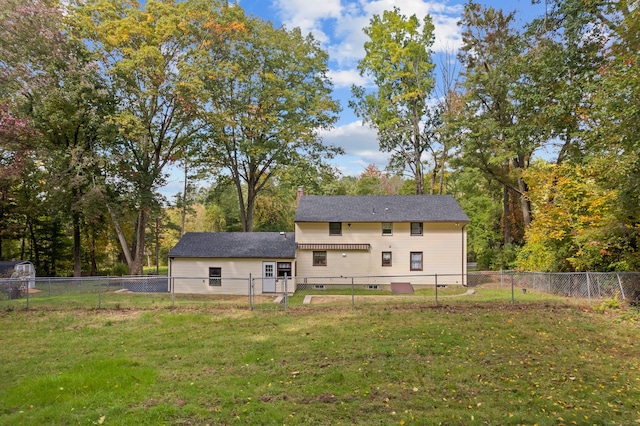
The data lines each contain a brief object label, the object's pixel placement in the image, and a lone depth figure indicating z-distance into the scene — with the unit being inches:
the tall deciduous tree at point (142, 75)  928.3
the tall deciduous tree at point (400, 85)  1233.4
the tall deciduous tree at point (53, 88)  869.8
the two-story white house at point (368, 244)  918.4
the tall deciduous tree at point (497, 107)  905.6
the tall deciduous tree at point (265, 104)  1113.4
